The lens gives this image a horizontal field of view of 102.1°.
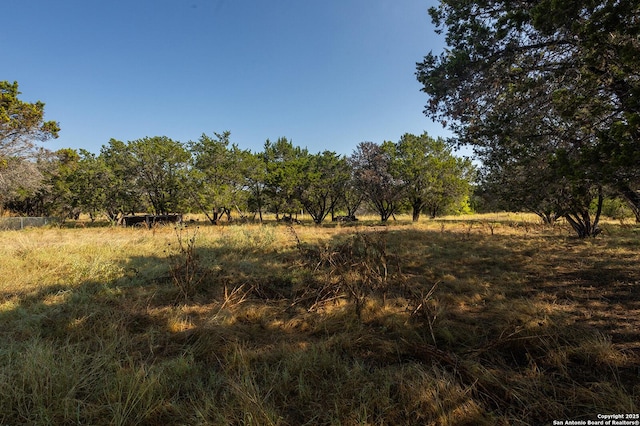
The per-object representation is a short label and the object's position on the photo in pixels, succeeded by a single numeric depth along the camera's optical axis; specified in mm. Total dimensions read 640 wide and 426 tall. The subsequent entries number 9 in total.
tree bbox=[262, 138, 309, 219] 24062
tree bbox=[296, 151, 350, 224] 24502
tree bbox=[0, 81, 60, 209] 14398
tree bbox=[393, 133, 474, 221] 25234
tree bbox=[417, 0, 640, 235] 3445
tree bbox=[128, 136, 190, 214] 20603
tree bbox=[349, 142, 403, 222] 24516
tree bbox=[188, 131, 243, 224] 21086
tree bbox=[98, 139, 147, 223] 20797
